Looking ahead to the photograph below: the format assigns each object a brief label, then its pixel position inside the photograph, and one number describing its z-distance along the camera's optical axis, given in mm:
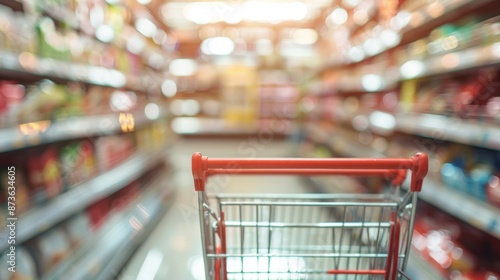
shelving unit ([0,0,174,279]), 1482
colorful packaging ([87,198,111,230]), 2170
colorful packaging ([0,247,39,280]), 1322
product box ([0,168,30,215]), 1431
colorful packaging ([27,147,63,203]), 1626
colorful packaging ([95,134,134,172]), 2301
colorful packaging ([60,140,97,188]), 1876
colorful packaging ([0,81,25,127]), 1348
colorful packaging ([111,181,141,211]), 2552
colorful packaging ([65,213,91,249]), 1874
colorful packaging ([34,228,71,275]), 1583
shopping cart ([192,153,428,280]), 870
